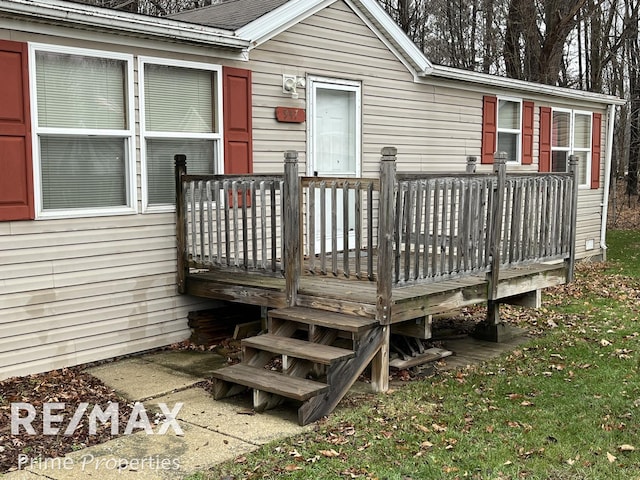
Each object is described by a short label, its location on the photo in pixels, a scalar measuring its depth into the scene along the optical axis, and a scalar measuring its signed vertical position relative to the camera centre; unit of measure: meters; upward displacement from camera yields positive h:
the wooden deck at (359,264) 5.23 -0.80
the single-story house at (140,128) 5.76 +0.48
